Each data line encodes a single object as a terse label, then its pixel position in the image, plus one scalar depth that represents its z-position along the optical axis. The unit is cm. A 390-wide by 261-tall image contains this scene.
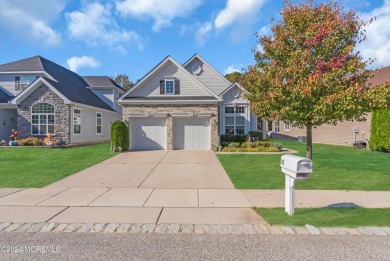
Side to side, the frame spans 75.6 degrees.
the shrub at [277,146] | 1802
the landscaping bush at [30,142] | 1838
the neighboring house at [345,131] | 2295
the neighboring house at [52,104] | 1939
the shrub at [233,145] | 1842
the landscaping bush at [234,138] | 2113
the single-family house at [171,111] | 1883
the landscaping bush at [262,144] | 1850
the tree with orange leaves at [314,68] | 882
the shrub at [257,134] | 2136
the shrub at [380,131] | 1800
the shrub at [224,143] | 1972
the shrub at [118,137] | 1722
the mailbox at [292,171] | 497
